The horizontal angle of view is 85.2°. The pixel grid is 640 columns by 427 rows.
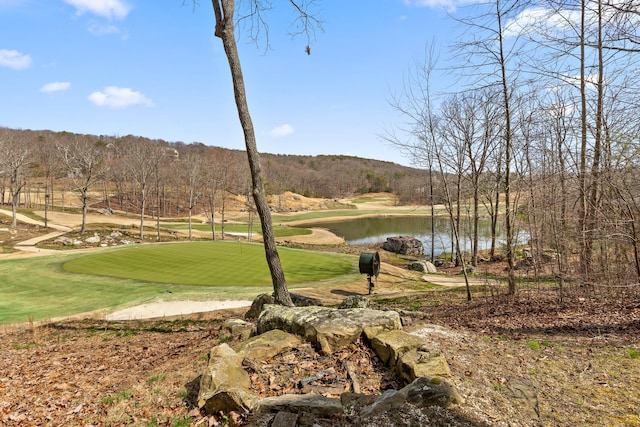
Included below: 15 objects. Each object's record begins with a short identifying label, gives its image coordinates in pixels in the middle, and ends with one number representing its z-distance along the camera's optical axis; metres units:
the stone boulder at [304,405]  3.84
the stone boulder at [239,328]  7.33
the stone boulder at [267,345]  5.19
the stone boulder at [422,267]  23.22
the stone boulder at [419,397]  3.78
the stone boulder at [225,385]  4.12
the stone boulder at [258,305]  10.70
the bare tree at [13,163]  38.12
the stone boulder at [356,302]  9.95
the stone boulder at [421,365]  4.37
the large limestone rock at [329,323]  5.44
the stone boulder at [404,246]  34.38
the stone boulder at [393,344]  4.95
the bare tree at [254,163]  8.41
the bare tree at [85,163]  35.38
